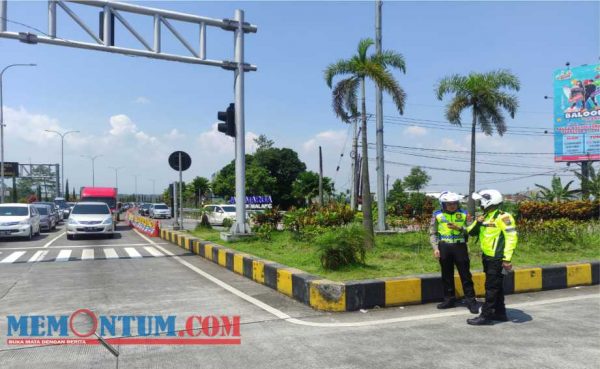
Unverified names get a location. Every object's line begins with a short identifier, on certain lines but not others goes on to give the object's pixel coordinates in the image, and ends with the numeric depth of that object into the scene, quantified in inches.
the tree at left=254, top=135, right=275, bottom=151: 2923.7
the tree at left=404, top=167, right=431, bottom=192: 3139.8
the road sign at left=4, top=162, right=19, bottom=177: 2544.5
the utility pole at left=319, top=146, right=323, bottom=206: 1727.0
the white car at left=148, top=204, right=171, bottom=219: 1755.7
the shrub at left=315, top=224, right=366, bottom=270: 301.6
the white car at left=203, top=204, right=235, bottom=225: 1189.7
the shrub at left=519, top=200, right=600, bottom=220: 674.8
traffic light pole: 521.7
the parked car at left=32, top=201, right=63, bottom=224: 1066.1
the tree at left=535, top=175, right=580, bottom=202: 906.1
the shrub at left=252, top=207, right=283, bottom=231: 564.4
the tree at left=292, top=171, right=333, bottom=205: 2324.1
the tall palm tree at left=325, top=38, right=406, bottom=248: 456.8
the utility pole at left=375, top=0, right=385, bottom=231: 606.2
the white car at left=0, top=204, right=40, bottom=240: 683.4
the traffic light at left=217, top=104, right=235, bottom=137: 524.4
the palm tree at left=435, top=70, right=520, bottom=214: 641.0
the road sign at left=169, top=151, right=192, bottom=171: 649.6
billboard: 1247.5
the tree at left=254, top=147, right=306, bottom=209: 2529.5
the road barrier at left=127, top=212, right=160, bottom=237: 790.5
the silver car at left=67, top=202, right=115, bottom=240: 699.4
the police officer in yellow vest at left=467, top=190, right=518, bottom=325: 219.5
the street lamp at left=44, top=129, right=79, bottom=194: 2017.1
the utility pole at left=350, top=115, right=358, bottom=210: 1326.3
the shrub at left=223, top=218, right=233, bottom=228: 713.0
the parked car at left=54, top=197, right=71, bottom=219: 1537.9
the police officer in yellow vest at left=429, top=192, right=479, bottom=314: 246.2
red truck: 1006.4
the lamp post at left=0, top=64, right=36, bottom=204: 1236.6
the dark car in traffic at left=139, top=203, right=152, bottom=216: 2089.1
